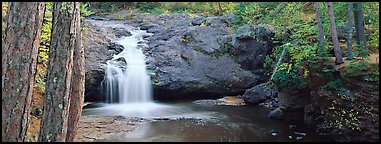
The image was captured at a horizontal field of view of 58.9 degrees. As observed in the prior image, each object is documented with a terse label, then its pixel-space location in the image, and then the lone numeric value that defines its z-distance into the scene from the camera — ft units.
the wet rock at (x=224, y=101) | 45.85
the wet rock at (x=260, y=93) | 44.57
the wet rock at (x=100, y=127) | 28.17
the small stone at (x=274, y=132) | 29.78
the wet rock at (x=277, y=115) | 35.13
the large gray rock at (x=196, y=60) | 48.57
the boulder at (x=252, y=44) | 49.49
